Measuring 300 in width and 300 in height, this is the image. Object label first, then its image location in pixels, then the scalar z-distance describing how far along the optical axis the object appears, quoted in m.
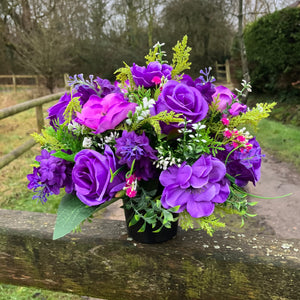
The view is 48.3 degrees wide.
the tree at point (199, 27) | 12.82
